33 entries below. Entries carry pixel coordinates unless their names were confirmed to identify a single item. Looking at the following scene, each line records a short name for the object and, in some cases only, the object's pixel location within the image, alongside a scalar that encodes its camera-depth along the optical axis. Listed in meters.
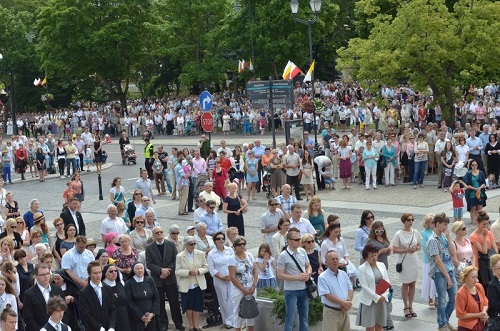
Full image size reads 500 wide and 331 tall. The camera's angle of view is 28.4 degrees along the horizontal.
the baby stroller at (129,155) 41.34
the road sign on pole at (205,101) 25.45
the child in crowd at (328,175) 29.03
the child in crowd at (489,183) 27.01
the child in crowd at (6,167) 36.05
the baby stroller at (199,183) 25.44
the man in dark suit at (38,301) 12.56
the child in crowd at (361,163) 29.08
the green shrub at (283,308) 13.77
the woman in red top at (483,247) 14.31
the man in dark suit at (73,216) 18.84
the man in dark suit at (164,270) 14.80
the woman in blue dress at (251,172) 27.81
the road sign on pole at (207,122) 25.45
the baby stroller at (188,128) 53.66
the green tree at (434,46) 32.28
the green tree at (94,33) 67.00
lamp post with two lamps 30.65
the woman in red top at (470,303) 11.62
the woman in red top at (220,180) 25.27
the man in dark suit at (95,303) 12.57
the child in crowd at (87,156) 39.47
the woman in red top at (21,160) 37.50
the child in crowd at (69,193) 23.81
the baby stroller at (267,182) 28.17
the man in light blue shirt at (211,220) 17.34
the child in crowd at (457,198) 21.52
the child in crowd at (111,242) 15.44
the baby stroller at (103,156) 39.99
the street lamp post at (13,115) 61.39
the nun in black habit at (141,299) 13.20
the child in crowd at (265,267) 14.49
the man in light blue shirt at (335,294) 12.27
